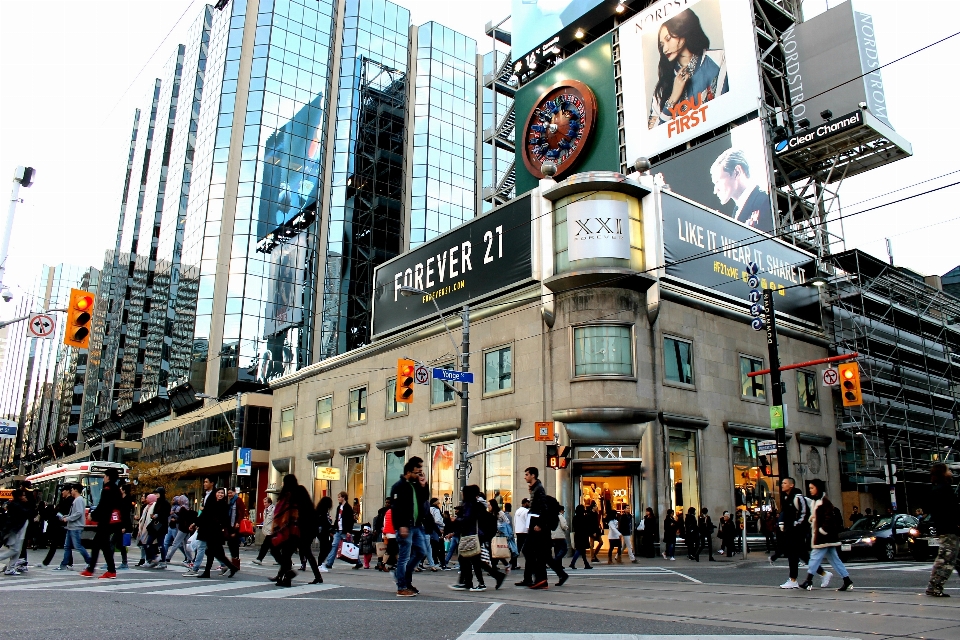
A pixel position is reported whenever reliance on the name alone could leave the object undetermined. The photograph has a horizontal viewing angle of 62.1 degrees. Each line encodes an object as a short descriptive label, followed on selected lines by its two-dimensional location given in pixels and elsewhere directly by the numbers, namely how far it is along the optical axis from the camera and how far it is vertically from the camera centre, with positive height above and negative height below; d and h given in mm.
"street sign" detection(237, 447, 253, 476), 38375 +2436
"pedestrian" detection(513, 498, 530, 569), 18500 -144
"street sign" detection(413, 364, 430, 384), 26578 +4552
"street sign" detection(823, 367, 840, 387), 26644 +4610
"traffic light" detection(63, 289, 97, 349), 17750 +4211
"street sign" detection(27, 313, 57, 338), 20250 +4596
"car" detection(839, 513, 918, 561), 21891 -495
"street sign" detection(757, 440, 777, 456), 24258 +2073
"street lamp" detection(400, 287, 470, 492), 25656 +3601
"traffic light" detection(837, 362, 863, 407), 23906 +3971
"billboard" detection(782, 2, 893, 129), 48906 +27799
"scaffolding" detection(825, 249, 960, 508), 36344 +7415
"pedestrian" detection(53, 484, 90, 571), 15414 -270
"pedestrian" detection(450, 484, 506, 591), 12211 -239
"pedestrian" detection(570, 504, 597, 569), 20328 -371
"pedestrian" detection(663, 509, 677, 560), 25500 -645
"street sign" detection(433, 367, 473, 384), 25281 +4283
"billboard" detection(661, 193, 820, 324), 30750 +10628
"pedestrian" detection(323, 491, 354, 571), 18359 -358
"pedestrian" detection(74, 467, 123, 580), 13852 -238
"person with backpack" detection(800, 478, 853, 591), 12273 -273
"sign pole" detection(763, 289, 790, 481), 22422 +3161
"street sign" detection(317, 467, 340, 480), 35656 +1730
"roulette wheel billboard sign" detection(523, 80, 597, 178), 55469 +27041
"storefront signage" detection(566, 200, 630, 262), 28562 +10039
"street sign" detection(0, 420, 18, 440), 35844 +3524
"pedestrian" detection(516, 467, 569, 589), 12648 -371
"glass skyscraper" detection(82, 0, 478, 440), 71438 +32101
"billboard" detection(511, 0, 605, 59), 61469 +38109
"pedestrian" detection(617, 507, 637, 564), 24625 -365
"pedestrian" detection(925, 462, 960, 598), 10398 -23
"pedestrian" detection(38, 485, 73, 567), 16812 -318
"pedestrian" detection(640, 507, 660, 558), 25562 -600
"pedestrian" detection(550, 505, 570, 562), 14650 -438
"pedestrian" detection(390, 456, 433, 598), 11156 -75
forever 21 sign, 31234 +10407
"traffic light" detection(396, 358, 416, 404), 25219 +4157
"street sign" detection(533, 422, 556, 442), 24672 +2515
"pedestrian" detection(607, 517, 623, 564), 24047 -595
